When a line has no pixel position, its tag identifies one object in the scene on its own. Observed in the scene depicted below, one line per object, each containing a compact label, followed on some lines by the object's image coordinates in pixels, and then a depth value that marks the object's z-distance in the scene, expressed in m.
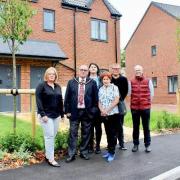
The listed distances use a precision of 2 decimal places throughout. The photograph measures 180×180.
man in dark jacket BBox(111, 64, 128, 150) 4.90
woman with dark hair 4.79
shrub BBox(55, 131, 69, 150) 4.72
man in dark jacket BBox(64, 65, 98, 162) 4.52
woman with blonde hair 4.23
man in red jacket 5.02
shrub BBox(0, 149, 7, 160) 4.26
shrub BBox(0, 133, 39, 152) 4.53
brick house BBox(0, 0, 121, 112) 10.42
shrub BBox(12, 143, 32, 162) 4.33
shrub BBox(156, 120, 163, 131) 7.21
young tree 5.35
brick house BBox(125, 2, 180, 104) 18.49
